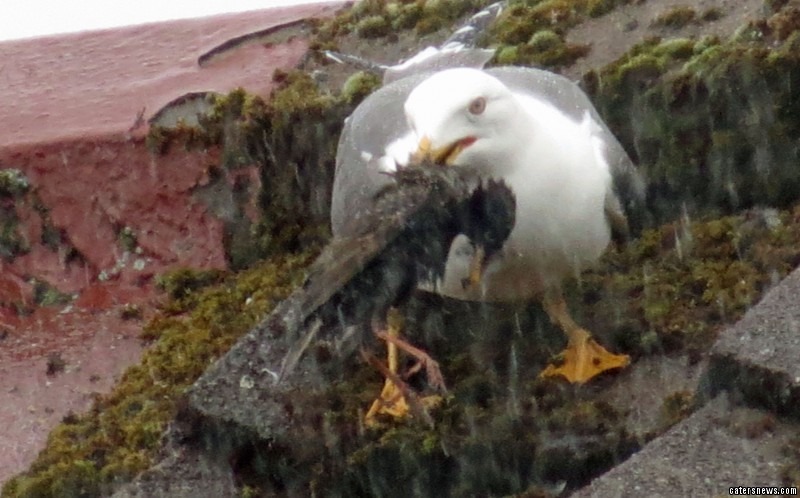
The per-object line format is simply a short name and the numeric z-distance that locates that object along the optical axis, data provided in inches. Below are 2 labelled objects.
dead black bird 273.6
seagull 305.3
